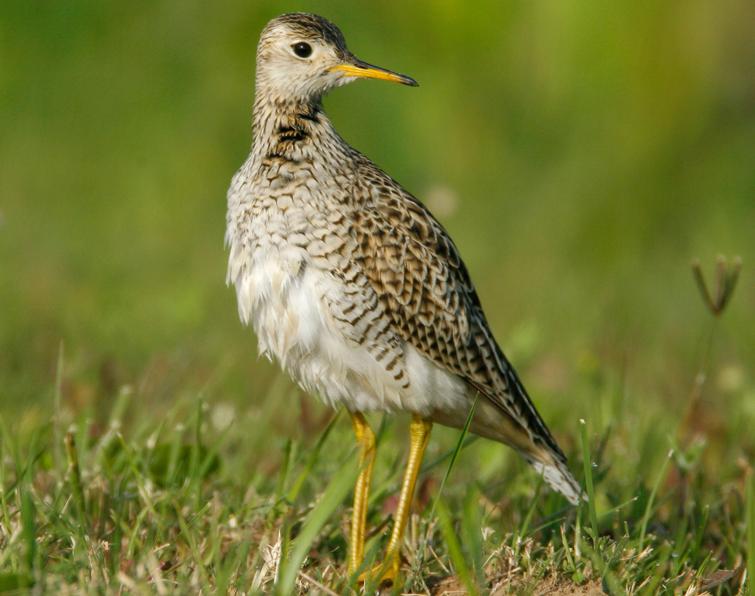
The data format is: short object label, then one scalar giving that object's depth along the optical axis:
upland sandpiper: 9.54
